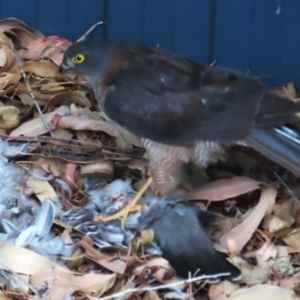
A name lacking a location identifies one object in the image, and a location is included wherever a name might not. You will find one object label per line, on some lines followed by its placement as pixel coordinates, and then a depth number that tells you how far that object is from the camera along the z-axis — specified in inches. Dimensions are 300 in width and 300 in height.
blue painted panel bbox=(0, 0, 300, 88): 206.4
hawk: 167.2
